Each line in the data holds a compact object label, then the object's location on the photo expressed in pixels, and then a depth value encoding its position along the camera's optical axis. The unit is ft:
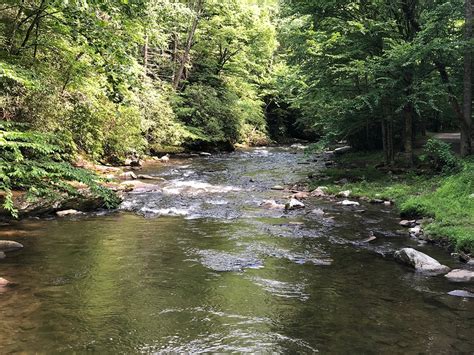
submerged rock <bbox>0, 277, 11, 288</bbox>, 20.07
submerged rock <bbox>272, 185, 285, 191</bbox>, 50.26
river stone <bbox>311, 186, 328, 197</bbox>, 46.14
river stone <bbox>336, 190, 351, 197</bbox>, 45.19
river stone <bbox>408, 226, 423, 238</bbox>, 30.55
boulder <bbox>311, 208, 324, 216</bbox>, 37.30
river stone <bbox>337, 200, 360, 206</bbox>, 41.11
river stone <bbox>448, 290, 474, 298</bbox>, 19.97
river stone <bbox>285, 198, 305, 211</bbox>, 39.24
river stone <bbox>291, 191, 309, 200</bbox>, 44.65
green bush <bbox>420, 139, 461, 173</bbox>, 43.96
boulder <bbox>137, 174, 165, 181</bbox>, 55.41
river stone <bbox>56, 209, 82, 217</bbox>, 35.54
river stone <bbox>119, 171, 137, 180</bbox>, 54.90
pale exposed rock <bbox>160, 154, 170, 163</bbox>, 76.30
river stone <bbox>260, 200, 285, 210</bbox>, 40.09
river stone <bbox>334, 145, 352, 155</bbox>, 81.43
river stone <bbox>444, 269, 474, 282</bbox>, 21.87
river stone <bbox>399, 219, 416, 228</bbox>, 33.09
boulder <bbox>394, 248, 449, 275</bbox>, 23.32
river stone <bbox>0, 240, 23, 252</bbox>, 25.53
